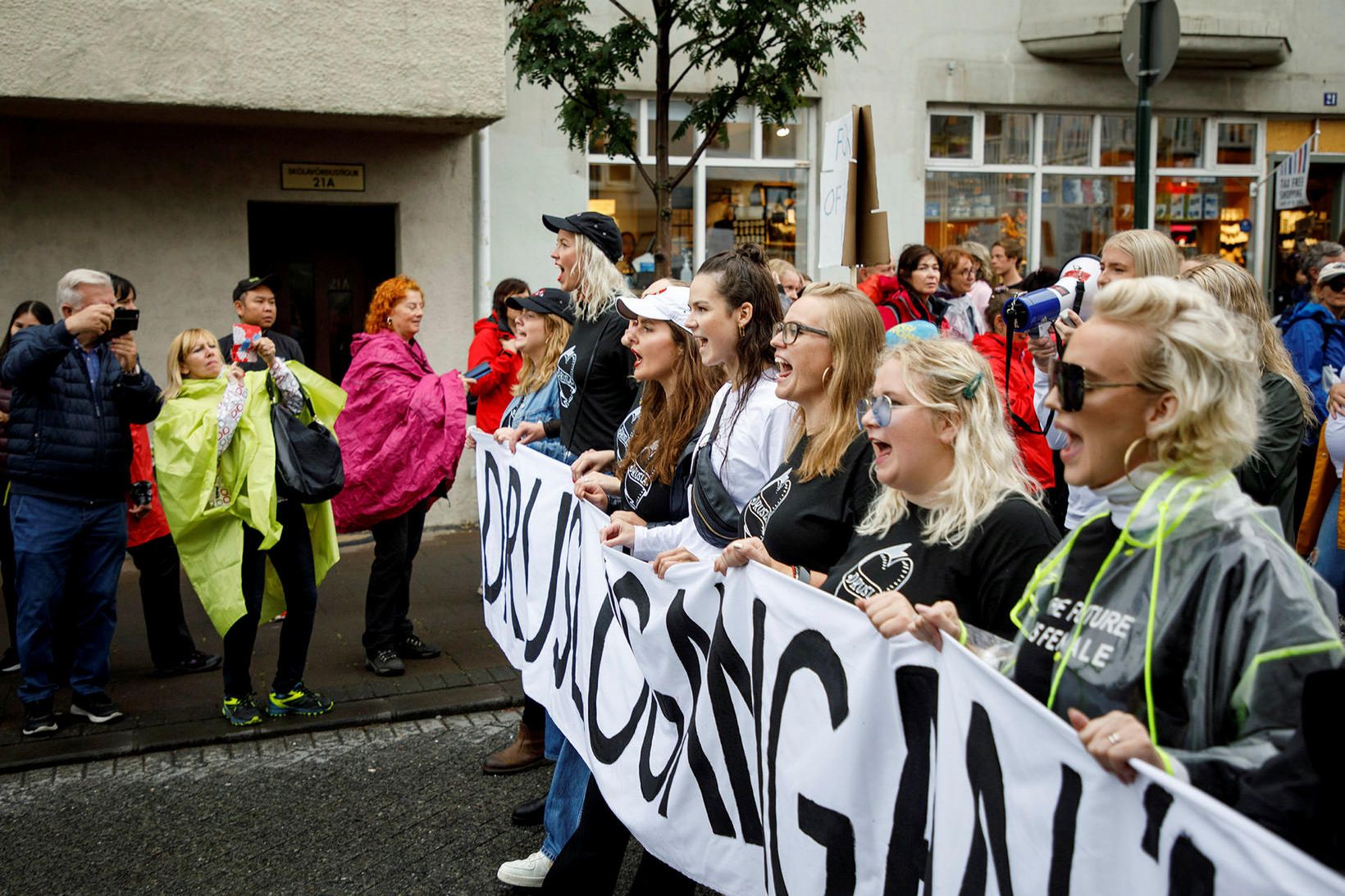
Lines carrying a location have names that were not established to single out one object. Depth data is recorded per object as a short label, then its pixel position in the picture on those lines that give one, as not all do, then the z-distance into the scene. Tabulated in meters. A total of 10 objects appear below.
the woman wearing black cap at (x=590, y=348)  5.12
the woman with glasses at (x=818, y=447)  3.12
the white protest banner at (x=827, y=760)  1.83
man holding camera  5.66
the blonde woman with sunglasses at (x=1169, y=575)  1.76
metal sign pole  7.35
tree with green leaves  8.29
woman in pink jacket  6.59
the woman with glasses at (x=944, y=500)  2.62
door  10.67
